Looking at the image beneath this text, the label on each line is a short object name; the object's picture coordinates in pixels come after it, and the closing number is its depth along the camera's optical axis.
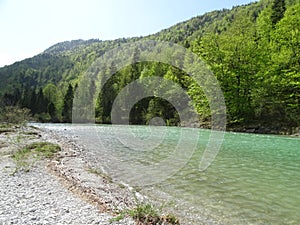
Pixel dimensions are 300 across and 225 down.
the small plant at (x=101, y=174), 10.54
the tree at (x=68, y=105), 81.56
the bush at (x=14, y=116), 38.51
